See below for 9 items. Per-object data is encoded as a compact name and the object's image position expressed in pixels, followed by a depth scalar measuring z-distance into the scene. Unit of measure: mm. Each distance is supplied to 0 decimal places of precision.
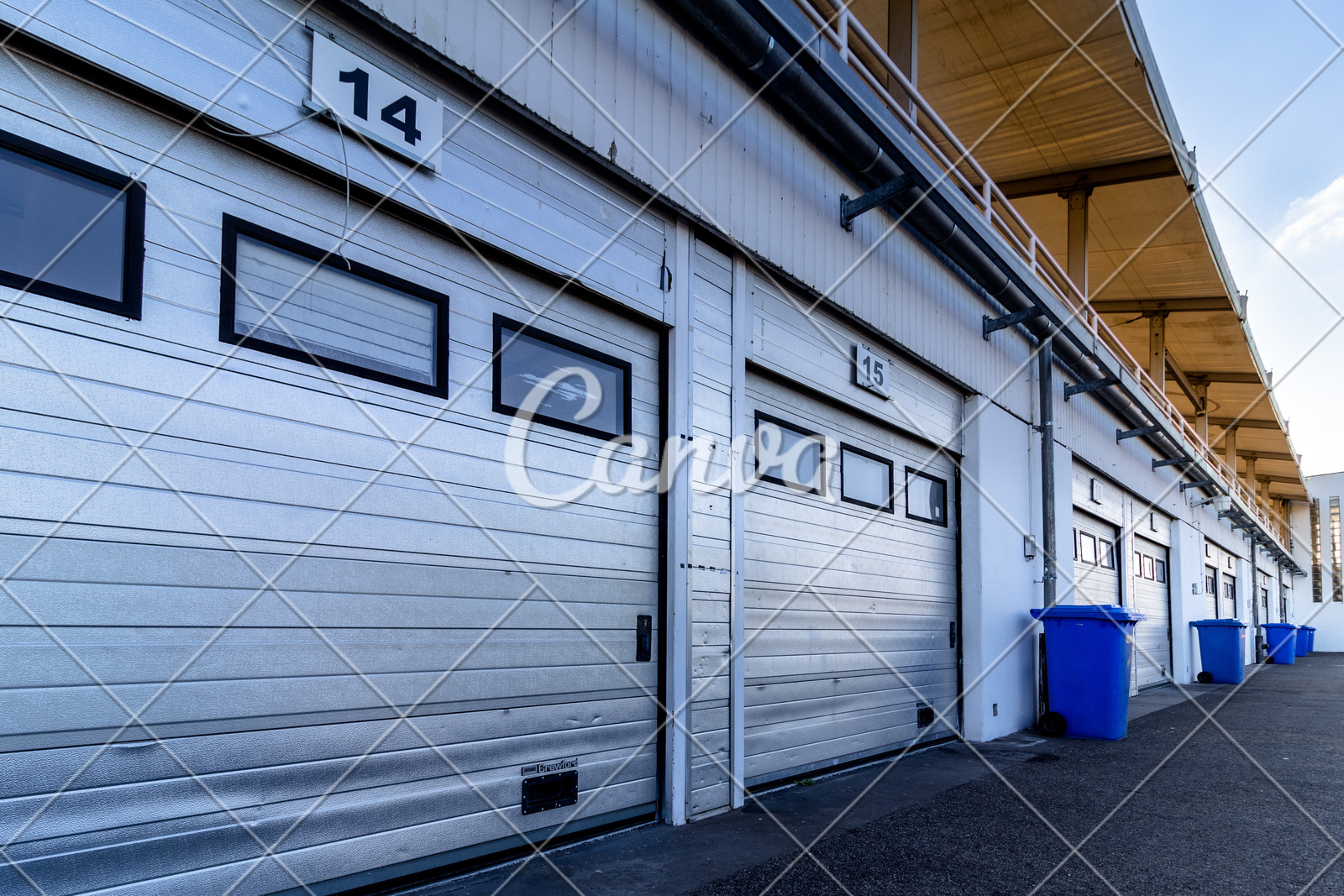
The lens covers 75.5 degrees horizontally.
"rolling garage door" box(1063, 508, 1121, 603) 11703
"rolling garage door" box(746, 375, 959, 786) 5594
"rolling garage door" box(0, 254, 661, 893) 2521
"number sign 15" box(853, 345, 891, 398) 6699
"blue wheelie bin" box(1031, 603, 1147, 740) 8086
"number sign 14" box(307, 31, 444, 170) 3215
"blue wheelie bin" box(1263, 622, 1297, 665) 22688
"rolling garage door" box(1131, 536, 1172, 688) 15023
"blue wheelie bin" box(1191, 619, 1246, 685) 16719
